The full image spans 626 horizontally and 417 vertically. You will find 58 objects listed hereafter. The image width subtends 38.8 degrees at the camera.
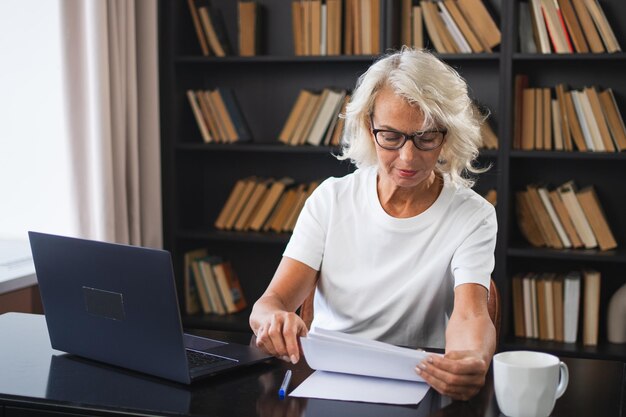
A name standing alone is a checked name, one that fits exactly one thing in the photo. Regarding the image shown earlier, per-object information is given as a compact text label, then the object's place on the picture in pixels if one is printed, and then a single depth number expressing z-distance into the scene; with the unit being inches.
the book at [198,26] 148.8
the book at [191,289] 153.6
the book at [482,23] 134.7
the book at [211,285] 153.3
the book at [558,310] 137.8
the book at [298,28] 145.0
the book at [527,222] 138.2
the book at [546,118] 135.1
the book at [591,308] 136.8
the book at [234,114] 149.7
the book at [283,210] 147.7
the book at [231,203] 150.8
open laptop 59.4
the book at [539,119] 135.3
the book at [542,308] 138.1
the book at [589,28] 130.9
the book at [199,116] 150.0
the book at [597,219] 134.9
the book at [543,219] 136.9
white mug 54.0
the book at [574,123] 134.1
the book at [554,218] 136.4
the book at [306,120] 144.9
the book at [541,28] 132.0
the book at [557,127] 134.8
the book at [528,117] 135.6
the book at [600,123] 132.4
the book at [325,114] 143.1
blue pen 59.4
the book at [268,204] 147.8
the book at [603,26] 130.2
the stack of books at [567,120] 132.6
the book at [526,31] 135.6
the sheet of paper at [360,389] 58.5
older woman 77.2
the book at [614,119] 132.3
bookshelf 134.7
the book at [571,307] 136.7
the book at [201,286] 153.9
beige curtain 126.3
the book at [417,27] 137.5
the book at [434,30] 136.9
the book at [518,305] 139.7
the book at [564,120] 134.2
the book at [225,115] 149.5
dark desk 56.8
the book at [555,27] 131.0
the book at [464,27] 135.6
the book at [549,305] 137.6
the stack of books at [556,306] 136.9
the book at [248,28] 147.7
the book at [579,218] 135.3
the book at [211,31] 147.9
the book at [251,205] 149.0
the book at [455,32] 135.9
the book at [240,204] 149.6
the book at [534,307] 138.3
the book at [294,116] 145.1
